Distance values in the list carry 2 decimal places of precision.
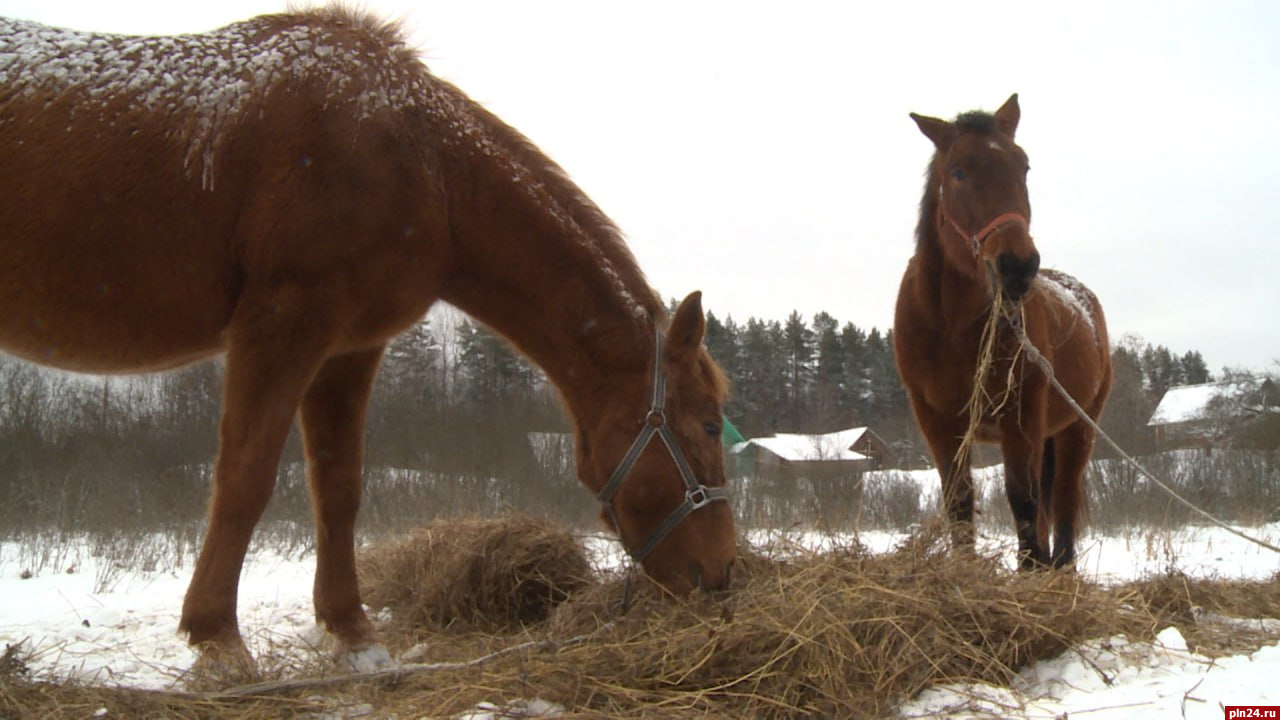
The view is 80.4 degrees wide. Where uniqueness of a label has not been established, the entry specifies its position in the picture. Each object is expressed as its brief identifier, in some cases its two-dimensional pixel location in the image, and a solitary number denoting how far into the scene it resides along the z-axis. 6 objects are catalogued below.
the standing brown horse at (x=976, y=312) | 4.58
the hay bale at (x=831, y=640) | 2.39
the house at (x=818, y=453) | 16.55
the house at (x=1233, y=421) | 16.91
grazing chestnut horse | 2.92
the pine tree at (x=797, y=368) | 28.66
